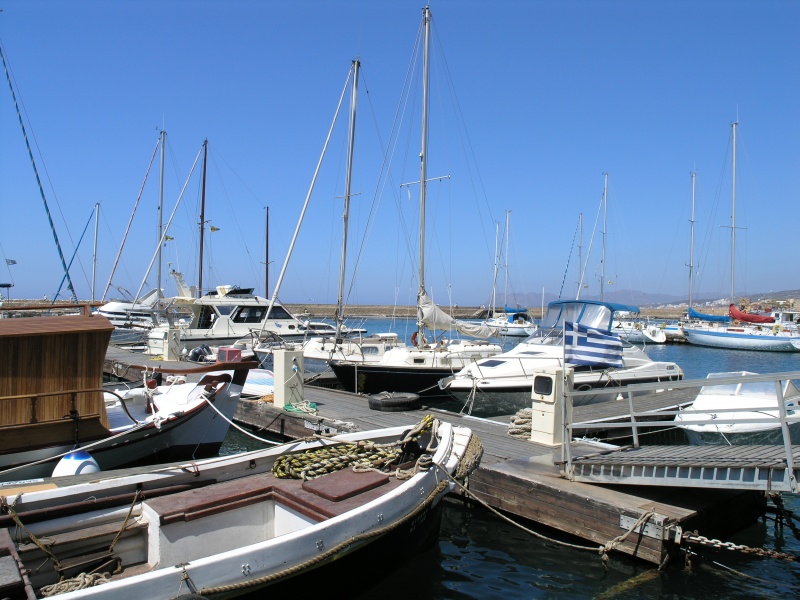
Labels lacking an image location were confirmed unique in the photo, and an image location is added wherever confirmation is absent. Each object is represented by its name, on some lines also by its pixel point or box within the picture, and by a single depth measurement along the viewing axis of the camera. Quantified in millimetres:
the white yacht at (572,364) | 15227
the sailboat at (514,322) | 56094
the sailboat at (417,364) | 18078
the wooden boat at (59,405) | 7801
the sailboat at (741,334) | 46156
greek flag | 15141
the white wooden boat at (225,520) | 4367
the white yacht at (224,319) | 27984
